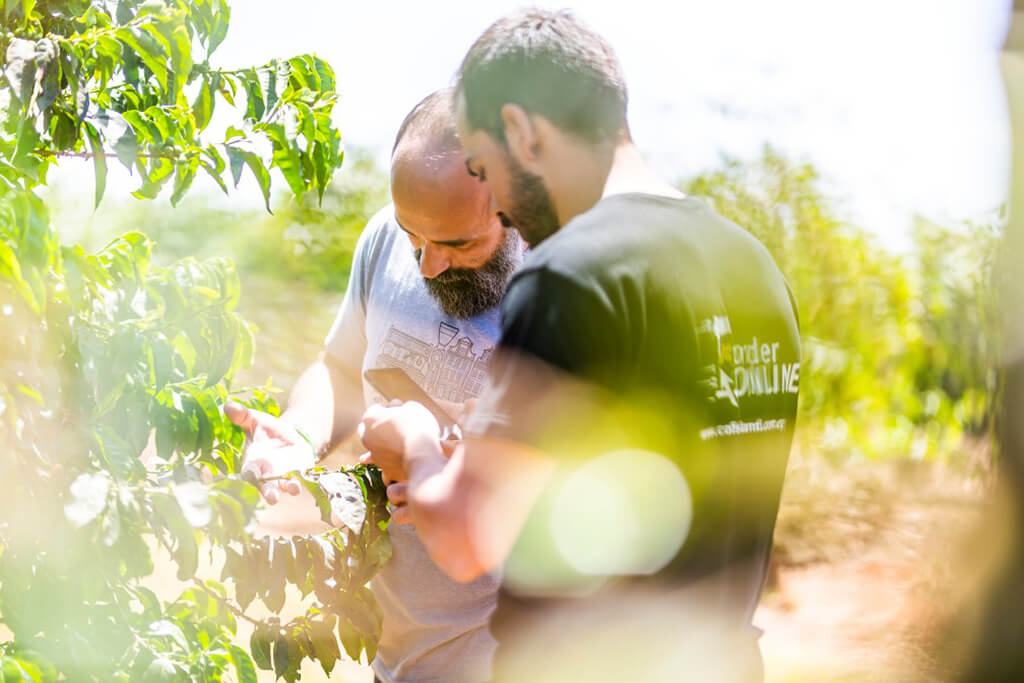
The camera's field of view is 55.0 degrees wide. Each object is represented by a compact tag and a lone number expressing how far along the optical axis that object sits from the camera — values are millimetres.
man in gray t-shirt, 2494
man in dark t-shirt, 1421
